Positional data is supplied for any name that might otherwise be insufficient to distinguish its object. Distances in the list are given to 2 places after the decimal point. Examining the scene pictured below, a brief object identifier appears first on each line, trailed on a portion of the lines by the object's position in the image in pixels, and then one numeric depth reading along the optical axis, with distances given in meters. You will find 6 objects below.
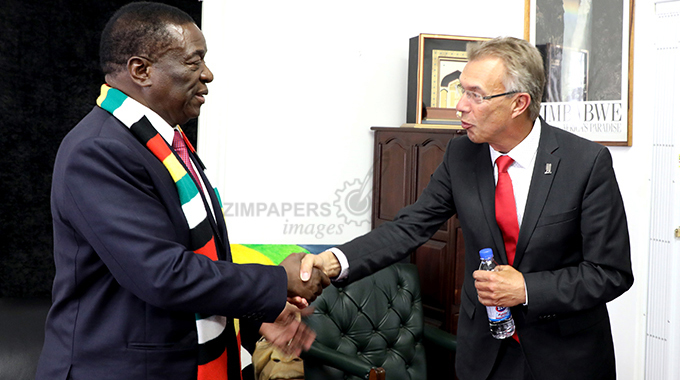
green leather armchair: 3.06
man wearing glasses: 1.89
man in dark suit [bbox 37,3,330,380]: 1.37
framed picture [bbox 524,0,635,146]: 3.50
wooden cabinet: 3.29
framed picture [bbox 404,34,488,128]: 3.57
